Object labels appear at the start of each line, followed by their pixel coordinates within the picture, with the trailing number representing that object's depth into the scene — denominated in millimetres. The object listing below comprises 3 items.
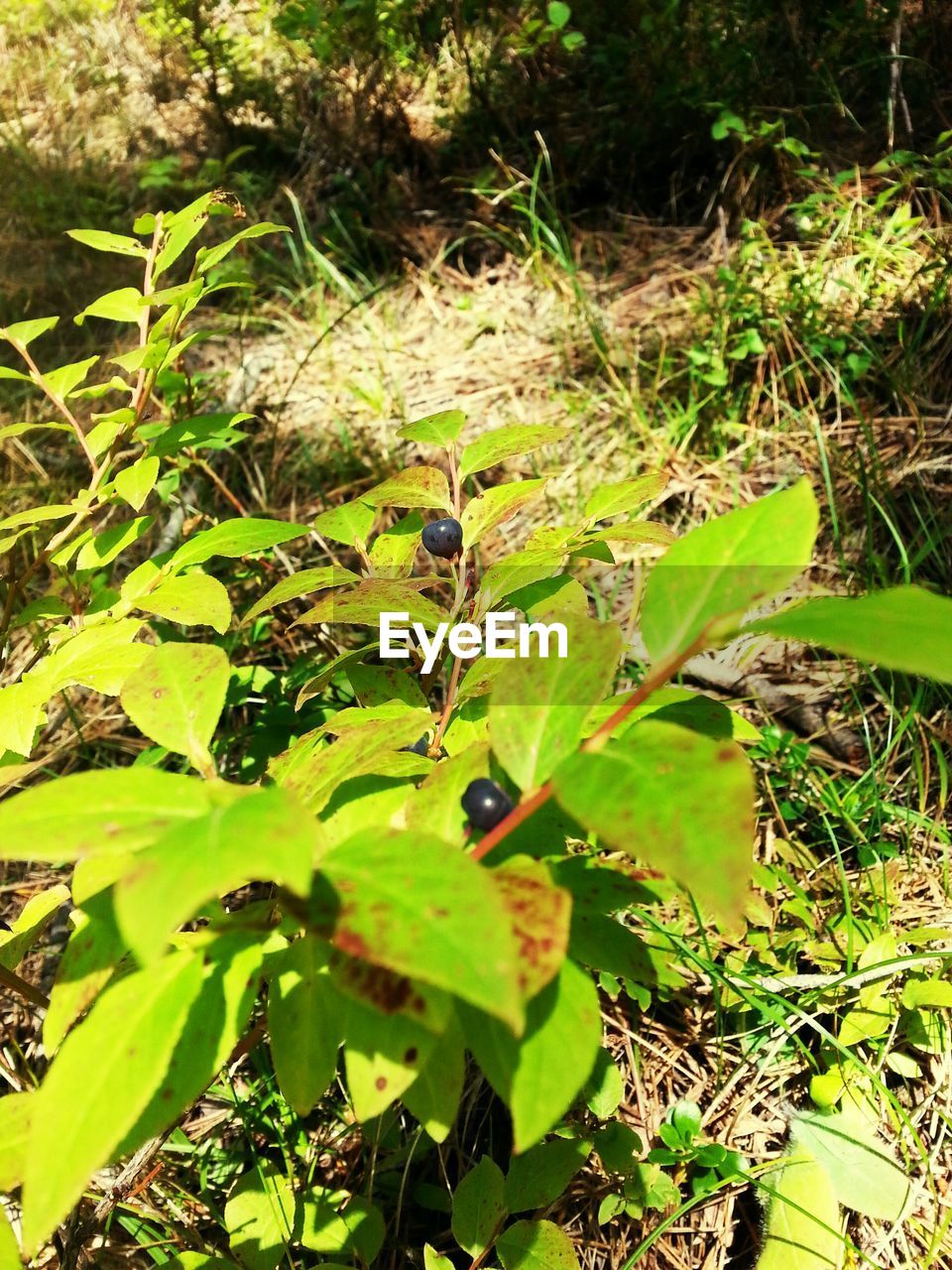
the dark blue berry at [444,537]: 202
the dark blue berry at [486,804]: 143
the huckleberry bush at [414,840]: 117
